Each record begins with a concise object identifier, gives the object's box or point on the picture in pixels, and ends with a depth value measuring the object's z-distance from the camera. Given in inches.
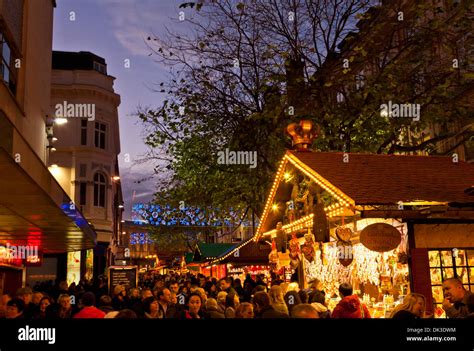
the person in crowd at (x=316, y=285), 468.3
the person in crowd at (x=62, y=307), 330.3
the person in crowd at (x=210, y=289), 589.9
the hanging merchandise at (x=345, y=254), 378.0
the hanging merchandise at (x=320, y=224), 373.7
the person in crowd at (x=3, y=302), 336.5
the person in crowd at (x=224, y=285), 551.8
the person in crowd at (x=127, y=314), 220.2
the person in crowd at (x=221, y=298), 399.9
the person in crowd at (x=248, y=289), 479.1
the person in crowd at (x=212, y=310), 305.0
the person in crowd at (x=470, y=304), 226.8
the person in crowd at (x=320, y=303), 323.8
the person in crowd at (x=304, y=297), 384.2
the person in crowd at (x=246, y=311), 266.8
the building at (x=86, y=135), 1504.7
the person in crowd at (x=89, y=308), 278.7
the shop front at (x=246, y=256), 831.1
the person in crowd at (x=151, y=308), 314.5
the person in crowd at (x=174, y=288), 489.5
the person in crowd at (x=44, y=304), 370.4
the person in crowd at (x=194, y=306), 340.3
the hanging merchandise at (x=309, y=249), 463.2
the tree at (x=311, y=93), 626.5
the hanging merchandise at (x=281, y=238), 526.0
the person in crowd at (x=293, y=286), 494.6
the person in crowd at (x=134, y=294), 443.5
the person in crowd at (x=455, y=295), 266.7
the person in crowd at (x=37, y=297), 404.6
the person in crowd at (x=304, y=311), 226.1
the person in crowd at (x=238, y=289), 545.6
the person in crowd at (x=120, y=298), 447.5
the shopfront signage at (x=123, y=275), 713.6
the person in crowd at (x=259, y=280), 647.6
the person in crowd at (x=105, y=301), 397.4
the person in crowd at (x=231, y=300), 386.6
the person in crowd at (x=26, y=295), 320.7
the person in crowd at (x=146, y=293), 419.7
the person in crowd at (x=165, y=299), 404.7
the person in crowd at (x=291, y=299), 365.4
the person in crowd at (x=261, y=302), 286.5
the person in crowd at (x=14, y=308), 270.4
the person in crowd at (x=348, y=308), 291.7
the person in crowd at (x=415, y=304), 260.5
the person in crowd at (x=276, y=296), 340.8
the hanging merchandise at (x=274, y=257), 572.1
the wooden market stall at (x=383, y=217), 332.8
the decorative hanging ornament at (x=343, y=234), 385.1
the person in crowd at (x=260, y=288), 423.3
